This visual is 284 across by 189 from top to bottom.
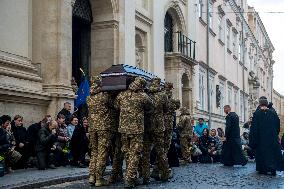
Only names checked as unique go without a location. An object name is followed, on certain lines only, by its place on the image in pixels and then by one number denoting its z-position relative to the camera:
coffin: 10.84
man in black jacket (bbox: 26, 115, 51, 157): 13.59
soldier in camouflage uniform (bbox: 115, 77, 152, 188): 10.34
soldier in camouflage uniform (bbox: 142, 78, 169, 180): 11.10
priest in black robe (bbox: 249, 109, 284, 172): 14.02
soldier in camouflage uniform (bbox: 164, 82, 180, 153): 12.23
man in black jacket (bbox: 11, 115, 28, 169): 13.23
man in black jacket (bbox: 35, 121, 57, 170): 13.43
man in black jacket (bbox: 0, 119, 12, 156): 11.95
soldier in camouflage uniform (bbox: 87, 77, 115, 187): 10.58
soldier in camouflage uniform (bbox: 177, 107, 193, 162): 18.92
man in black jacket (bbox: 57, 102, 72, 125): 15.28
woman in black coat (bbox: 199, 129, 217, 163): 20.20
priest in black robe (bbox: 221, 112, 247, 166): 17.26
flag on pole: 17.55
